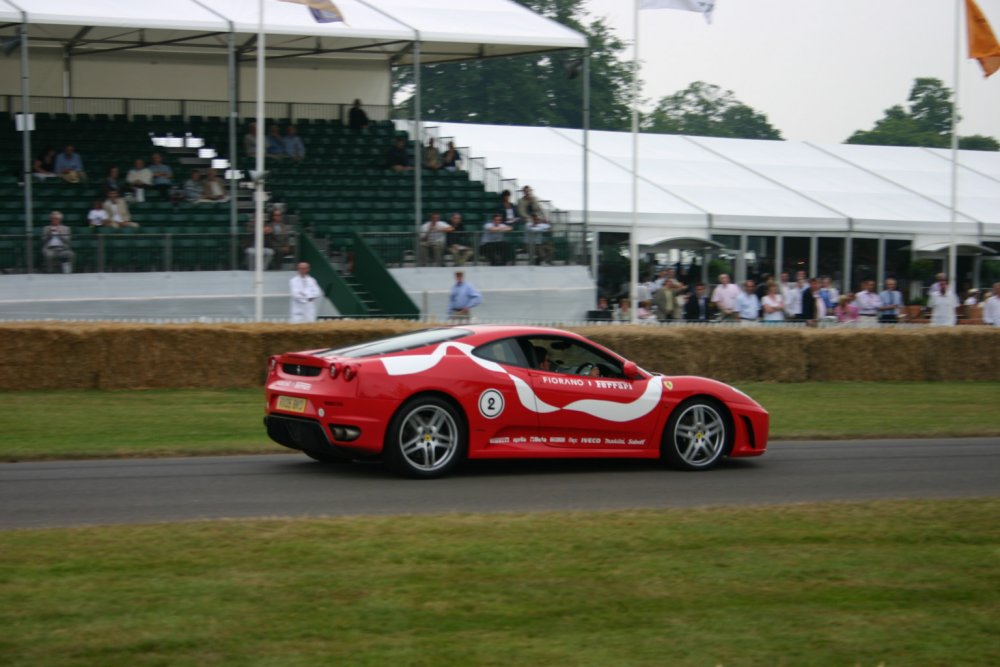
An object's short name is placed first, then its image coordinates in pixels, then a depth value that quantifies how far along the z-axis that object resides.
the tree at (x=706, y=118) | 101.56
